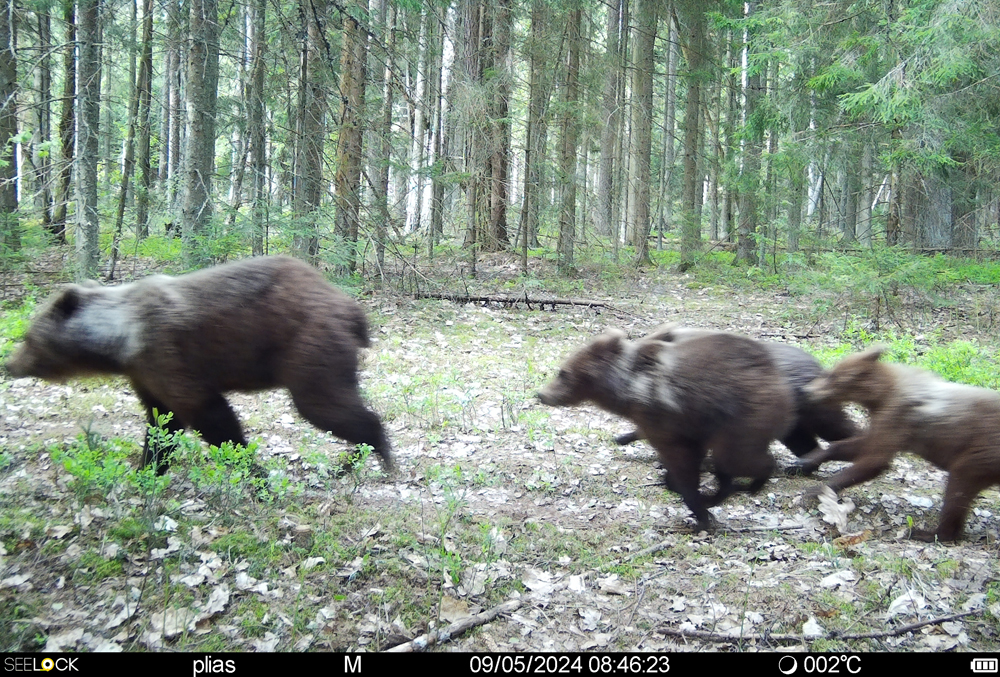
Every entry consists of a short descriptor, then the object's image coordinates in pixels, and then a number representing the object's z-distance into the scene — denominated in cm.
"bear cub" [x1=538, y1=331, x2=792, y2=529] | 566
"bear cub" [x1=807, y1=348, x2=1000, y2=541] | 521
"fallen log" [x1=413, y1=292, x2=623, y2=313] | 1361
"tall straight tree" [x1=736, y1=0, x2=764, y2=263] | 1769
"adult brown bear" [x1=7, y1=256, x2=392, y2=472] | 567
